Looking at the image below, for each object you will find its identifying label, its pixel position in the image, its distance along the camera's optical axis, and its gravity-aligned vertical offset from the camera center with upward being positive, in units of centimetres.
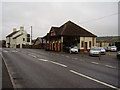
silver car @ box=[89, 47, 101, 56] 1697 -127
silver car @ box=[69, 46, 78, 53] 2180 -123
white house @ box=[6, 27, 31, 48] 5427 +270
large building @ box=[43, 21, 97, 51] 2561 +163
